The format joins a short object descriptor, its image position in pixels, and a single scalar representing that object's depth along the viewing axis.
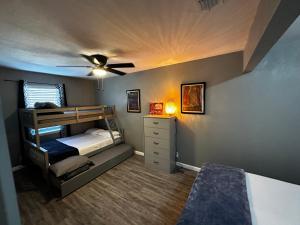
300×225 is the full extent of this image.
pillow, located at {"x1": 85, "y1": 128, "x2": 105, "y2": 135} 4.17
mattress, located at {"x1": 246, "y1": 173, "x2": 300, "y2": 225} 1.25
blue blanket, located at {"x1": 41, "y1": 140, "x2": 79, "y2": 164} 2.66
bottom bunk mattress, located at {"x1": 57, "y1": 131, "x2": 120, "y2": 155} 3.14
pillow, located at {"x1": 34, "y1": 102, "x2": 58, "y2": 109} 2.97
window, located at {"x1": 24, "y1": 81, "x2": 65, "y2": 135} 3.38
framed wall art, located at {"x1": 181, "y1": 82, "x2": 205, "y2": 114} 2.78
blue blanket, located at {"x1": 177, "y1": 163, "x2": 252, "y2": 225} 1.25
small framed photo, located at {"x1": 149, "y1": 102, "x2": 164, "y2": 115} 3.36
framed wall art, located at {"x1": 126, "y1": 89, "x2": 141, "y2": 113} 3.80
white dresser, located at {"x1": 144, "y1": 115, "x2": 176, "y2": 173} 2.93
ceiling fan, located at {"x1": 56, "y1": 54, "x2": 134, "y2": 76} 2.20
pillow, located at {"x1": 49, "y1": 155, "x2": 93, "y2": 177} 2.34
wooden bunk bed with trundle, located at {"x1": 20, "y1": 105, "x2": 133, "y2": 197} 2.54
